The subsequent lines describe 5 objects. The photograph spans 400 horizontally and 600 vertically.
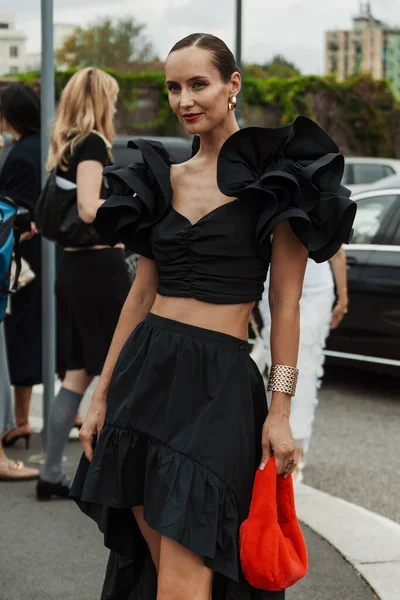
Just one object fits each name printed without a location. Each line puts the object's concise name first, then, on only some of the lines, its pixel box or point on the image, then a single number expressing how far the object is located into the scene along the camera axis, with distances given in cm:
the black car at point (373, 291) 794
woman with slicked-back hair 270
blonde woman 483
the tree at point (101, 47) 6838
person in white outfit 529
